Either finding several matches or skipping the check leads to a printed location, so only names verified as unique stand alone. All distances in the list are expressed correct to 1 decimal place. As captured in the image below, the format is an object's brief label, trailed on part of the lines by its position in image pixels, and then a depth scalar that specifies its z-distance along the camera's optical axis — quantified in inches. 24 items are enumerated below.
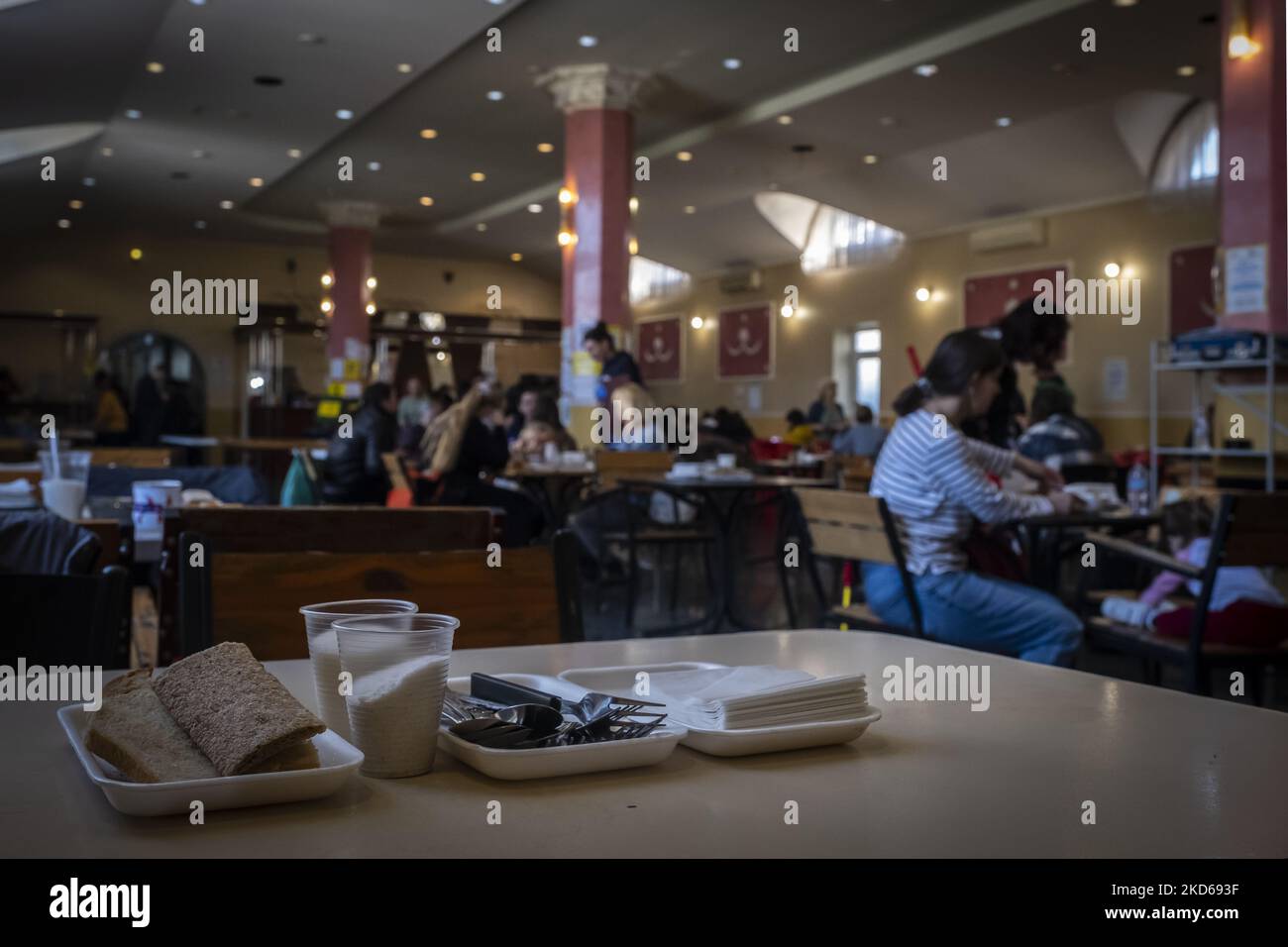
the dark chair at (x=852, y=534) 119.5
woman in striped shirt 117.4
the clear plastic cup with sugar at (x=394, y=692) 33.4
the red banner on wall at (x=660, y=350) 821.2
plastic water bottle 179.0
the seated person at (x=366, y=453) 252.5
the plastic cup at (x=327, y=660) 36.1
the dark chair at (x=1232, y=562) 109.7
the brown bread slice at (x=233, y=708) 30.8
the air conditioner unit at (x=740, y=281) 727.7
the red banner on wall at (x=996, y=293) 553.9
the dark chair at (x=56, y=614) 57.7
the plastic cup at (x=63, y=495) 119.3
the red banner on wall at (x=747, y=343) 723.4
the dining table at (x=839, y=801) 28.2
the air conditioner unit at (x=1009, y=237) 543.2
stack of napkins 37.1
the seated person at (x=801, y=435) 534.9
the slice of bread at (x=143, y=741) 30.5
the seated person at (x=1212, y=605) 114.3
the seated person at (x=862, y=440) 433.1
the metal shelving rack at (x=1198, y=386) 285.1
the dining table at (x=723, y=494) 219.3
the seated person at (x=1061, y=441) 198.8
